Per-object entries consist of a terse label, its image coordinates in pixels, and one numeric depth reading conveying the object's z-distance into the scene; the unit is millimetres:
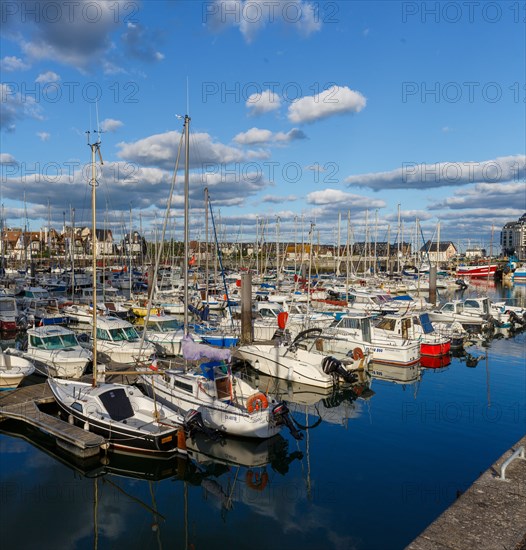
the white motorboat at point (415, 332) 29781
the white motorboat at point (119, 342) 25609
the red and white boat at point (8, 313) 38031
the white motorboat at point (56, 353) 22422
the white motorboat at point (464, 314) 39969
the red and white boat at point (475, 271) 102312
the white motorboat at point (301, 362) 23594
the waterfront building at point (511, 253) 166500
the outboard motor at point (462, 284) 79938
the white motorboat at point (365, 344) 27766
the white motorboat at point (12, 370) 20422
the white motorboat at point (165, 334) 29188
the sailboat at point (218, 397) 16594
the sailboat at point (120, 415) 15242
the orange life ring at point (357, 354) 25672
